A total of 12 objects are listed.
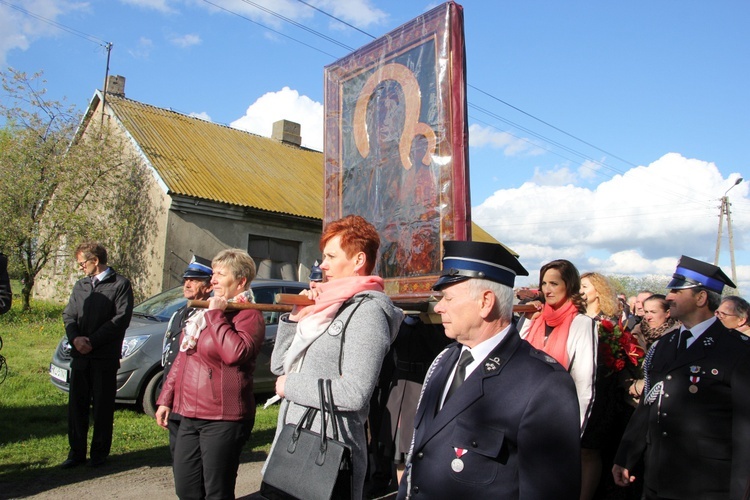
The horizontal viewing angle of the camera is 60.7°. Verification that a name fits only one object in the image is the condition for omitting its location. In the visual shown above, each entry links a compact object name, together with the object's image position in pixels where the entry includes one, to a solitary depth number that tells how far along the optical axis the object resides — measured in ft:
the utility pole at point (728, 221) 106.32
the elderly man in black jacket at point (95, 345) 18.89
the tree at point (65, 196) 54.44
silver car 25.17
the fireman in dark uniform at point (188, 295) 13.98
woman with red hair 8.36
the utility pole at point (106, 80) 63.52
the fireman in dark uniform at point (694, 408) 9.65
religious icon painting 11.71
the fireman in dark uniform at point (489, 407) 5.91
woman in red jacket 11.10
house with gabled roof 56.13
